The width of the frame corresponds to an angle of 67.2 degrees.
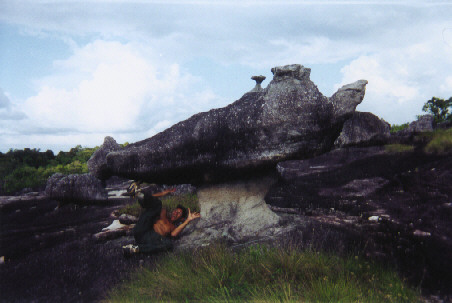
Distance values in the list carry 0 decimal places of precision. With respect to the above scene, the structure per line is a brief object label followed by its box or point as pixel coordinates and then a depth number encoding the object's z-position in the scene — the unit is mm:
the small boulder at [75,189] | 14531
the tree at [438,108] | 34688
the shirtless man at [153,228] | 7012
